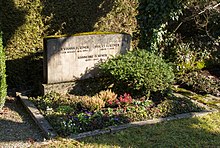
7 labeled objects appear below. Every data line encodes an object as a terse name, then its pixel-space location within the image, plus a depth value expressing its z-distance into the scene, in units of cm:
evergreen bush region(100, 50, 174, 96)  669
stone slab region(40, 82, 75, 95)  694
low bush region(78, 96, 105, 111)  626
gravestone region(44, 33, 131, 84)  679
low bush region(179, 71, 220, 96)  801
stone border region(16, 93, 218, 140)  533
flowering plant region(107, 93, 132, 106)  648
